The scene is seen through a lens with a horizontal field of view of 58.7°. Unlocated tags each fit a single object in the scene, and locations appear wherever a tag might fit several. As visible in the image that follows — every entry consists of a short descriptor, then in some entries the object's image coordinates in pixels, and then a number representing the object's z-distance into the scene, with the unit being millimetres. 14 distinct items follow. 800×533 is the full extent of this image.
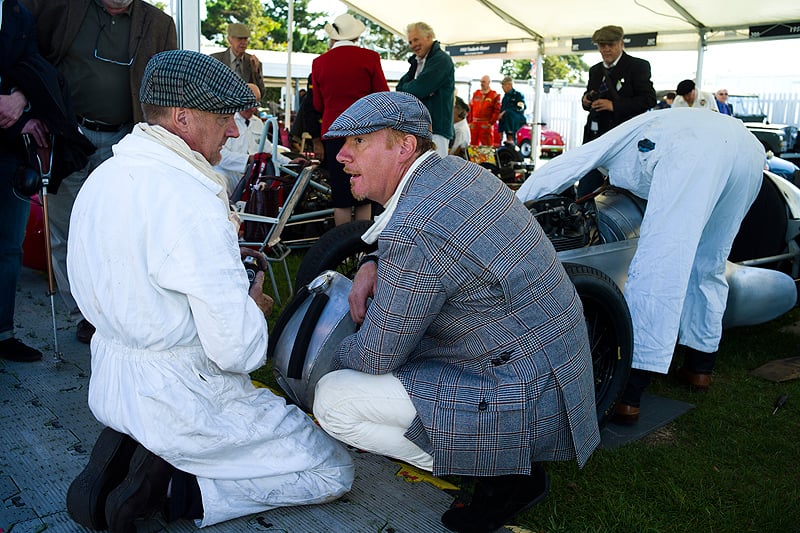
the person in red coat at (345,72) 5859
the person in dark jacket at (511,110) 17562
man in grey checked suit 2170
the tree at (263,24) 47250
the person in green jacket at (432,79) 6535
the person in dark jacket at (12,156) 3508
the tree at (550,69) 66312
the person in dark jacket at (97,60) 3891
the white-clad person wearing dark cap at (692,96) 9117
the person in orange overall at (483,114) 15305
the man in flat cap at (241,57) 7508
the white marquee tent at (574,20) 10492
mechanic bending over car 3303
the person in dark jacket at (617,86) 6543
